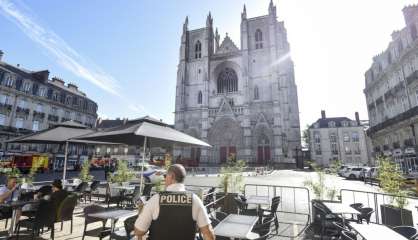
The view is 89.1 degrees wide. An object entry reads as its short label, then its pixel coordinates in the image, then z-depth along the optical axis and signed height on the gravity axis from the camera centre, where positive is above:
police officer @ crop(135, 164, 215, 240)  2.06 -0.60
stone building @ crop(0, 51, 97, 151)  25.02 +7.31
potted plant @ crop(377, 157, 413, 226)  4.91 -1.00
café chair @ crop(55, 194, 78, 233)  4.68 -1.17
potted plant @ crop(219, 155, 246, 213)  6.18 -0.91
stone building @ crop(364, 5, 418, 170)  17.91 +6.03
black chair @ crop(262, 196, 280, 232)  5.24 -1.21
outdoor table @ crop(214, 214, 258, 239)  3.02 -1.11
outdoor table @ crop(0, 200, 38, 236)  4.15 -0.96
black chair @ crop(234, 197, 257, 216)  5.44 -1.36
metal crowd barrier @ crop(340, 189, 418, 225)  7.40 -2.05
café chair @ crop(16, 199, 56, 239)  4.26 -1.27
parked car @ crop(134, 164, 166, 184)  14.39 -1.27
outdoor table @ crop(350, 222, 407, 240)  3.02 -1.13
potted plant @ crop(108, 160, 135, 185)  8.57 -0.77
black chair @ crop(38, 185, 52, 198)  5.30 -0.88
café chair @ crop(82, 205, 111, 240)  4.01 -1.06
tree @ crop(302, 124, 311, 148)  58.63 +5.63
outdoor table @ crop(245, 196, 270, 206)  5.48 -1.17
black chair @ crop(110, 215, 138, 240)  3.48 -1.23
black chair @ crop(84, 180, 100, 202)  8.33 -1.26
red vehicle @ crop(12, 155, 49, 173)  21.91 -0.59
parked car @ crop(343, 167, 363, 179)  21.36 -1.62
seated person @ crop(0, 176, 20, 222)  4.55 -0.81
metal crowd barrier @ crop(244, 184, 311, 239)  5.53 -1.92
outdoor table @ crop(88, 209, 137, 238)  3.77 -1.06
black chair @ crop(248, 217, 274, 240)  3.77 -1.28
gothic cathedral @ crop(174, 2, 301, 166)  34.47 +10.69
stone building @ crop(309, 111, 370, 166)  44.62 +3.15
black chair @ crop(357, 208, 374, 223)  4.74 -1.31
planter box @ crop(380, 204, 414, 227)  4.84 -1.38
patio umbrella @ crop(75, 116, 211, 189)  5.26 +0.59
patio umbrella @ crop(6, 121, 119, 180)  7.15 +0.79
